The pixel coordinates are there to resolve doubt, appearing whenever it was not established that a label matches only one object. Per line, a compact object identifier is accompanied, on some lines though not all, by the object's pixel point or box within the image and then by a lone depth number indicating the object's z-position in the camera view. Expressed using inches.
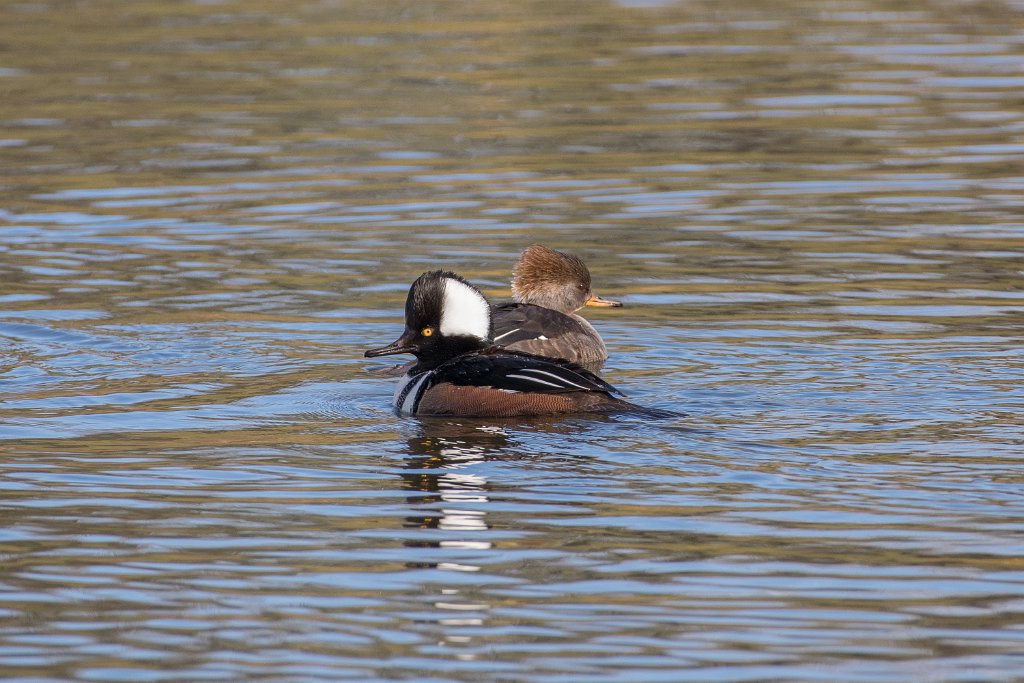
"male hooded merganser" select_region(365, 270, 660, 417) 691.4
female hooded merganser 832.3
